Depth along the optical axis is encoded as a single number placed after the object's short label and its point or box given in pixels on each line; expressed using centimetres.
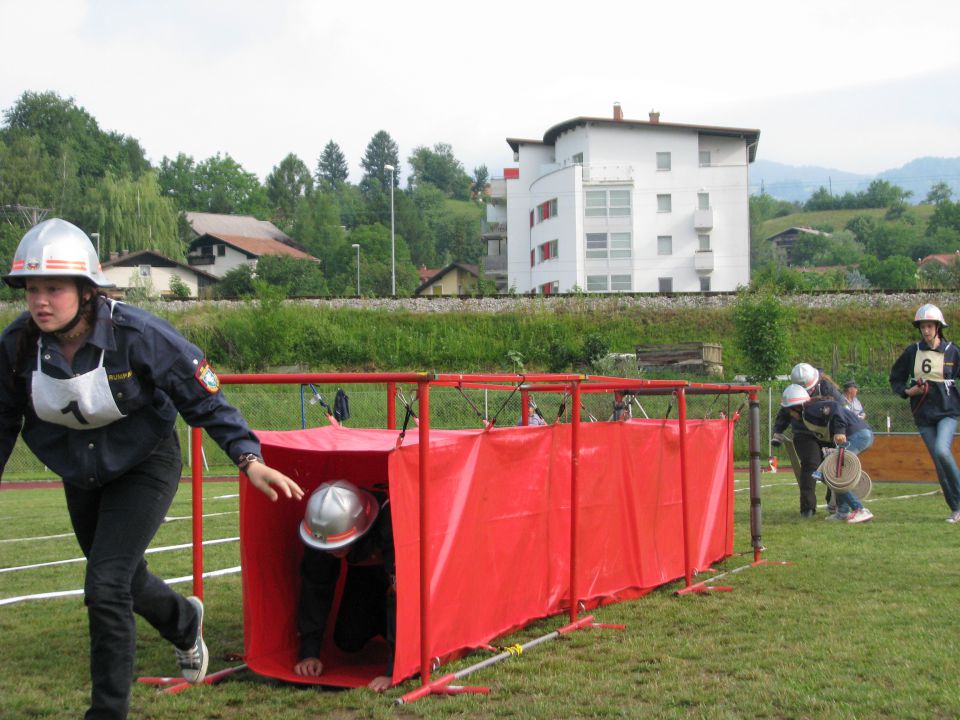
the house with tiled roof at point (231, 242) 10406
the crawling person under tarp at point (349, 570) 563
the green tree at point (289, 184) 14988
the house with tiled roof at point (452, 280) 10475
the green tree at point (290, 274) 8600
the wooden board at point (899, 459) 1809
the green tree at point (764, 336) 4375
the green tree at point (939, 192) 18745
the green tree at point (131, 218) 9131
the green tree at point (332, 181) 19050
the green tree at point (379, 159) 19200
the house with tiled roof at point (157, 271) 8088
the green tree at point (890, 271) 11138
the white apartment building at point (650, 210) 7456
